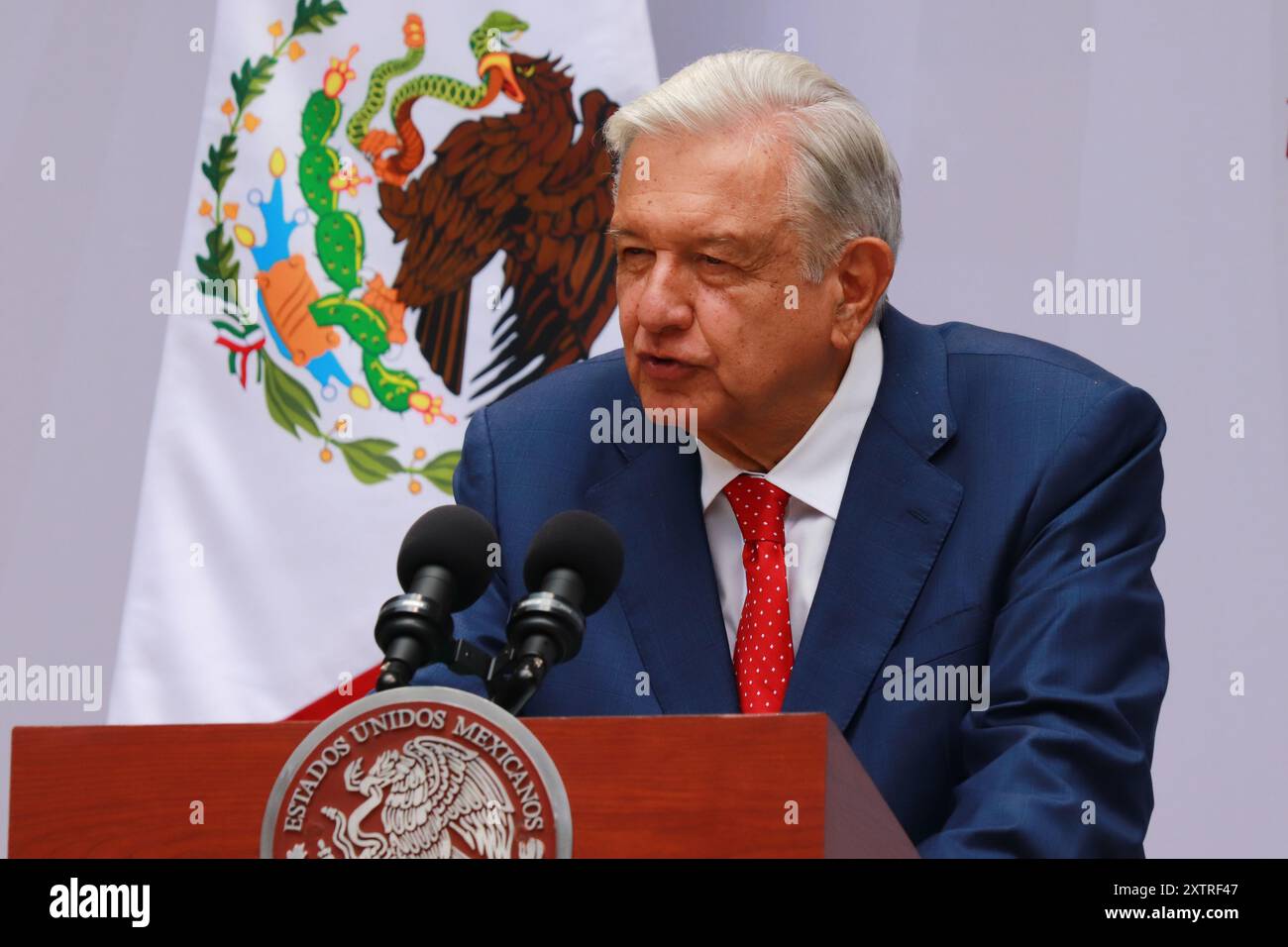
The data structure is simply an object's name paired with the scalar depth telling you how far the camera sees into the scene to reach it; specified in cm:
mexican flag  512
